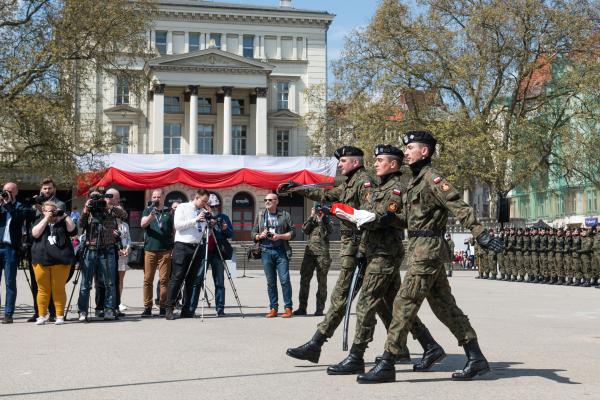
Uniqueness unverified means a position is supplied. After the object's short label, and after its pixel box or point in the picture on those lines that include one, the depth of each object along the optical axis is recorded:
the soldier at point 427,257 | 7.21
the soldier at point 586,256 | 25.89
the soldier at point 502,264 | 30.38
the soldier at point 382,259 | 7.65
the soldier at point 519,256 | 29.15
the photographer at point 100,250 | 13.30
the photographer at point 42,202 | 12.77
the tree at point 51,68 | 32.00
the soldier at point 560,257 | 26.95
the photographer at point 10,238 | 12.73
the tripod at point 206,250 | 13.57
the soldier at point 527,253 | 28.66
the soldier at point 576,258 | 26.24
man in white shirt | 13.34
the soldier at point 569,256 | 26.59
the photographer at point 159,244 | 14.09
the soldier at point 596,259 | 25.56
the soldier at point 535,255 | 28.12
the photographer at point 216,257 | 13.73
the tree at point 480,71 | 41.28
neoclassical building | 65.88
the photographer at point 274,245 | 13.88
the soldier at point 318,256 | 13.97
